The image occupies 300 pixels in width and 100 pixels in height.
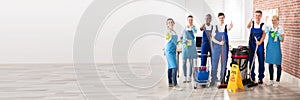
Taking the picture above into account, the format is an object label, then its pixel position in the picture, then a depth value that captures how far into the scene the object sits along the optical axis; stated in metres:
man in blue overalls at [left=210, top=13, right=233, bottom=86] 5.82
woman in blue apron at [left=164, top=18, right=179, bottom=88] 6.02
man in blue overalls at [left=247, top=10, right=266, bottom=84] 5.89
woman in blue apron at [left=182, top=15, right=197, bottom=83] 6.09
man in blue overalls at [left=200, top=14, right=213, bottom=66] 5.96
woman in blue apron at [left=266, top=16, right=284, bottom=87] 5.73
